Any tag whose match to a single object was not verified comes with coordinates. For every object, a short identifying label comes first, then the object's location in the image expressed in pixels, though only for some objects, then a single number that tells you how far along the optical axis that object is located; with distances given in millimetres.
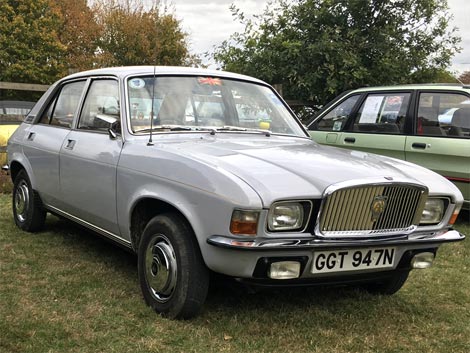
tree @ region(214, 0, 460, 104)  9836
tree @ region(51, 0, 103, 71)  27828
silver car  2854
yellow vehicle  8523
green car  6027
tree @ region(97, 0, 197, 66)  21406
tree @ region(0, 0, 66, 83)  25703
